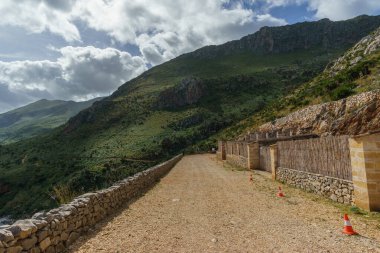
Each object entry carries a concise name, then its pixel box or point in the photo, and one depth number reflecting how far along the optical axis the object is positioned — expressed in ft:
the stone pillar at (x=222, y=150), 156.56
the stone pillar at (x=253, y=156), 91.05
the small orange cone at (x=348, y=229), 25.11
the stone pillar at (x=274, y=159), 66.39
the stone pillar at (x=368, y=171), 31.89
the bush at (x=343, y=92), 115.96
